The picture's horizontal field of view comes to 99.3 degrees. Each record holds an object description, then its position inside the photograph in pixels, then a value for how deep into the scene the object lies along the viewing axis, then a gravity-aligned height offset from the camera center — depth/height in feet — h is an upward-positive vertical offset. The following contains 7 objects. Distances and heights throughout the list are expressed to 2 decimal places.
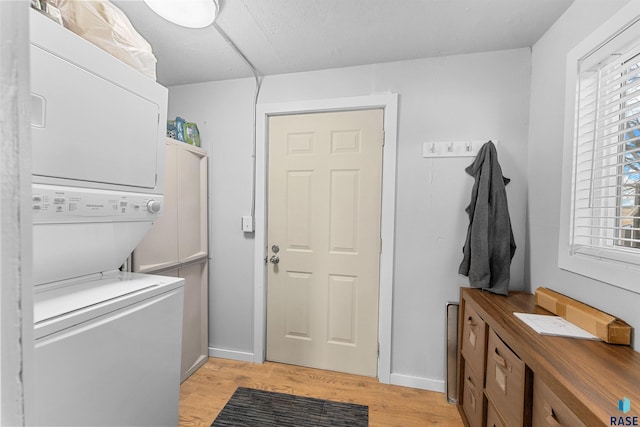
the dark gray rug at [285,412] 5.33 -4.21
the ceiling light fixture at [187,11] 4.12 +3.08
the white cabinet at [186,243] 5.73 -0.87
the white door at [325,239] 6.59 -0.79
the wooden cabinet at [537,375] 2.39 -1.62
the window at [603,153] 3.46 +0.90
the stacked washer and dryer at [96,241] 2.75 -0.50
